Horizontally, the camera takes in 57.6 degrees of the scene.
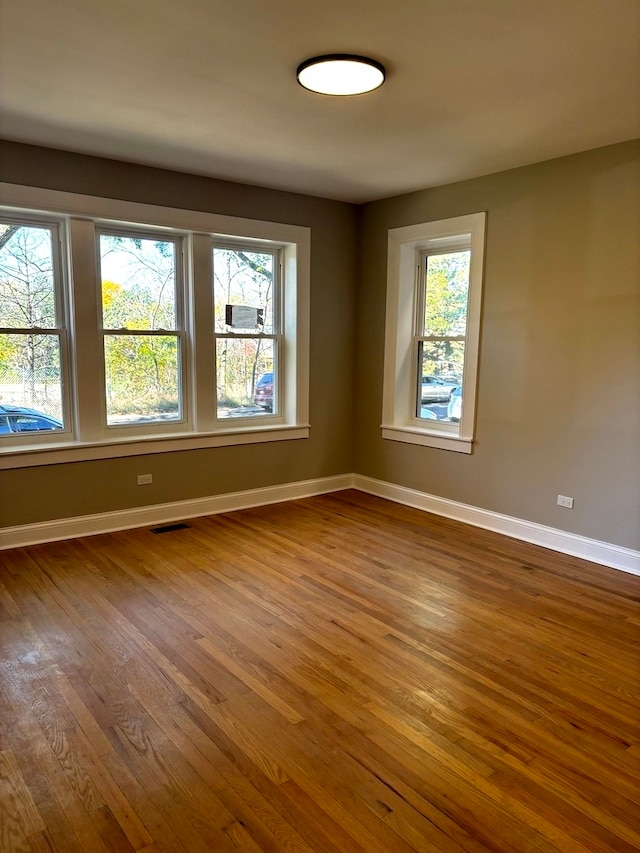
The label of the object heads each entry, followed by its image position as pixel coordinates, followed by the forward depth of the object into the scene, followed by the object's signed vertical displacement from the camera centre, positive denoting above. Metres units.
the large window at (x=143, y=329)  3.95 +0.11
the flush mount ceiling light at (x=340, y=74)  2.50 +1.20
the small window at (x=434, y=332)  4.54 +0.13
